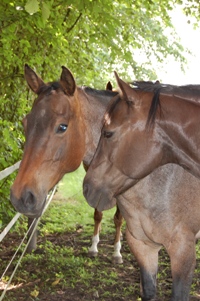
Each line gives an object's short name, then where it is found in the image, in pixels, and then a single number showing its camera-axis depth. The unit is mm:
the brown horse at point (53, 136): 2971
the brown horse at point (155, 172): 2906
